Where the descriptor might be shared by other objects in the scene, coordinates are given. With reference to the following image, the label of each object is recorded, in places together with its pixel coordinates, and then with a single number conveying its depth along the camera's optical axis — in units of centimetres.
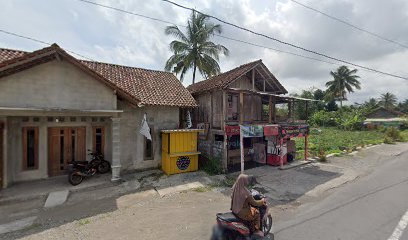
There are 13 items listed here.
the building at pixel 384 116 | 3788
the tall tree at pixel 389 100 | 6731
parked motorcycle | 900
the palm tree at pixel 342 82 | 4694
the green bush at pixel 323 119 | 3906
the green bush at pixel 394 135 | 2401
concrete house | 769
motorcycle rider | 442
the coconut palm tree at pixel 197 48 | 2148
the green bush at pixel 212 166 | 1080
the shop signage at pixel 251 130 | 1059
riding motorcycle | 441
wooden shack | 1108
